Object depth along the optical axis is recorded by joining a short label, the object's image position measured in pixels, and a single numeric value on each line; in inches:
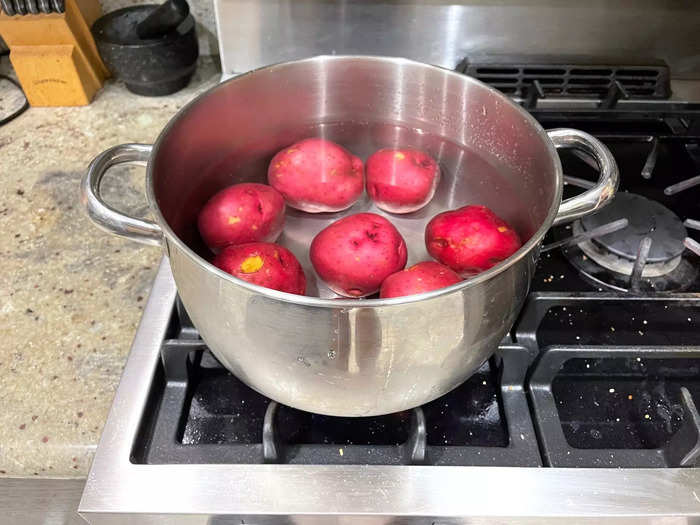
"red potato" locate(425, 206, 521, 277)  20.5
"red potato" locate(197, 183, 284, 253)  21.6
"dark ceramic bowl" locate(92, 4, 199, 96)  32.0
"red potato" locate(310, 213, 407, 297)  20.0
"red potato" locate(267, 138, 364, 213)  23.5
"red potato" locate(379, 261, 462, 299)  18.3
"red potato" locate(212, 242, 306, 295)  18.6
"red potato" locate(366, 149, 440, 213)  24.1
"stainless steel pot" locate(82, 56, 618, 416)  14.3
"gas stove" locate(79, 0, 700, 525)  17.1
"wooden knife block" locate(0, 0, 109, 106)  31.4
